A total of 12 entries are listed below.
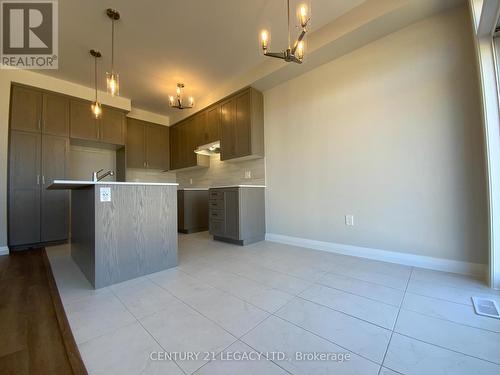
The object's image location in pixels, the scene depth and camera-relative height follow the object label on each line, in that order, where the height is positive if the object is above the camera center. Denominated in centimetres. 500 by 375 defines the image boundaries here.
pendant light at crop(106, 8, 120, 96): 234 +135
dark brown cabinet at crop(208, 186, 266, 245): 321 -34
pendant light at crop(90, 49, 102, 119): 269 +204
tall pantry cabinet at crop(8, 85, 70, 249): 319 +51
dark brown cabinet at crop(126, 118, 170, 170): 483 +121
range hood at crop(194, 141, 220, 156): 419 +93
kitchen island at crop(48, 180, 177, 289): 181 -33
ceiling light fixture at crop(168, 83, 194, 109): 354 +198
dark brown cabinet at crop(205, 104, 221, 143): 416 +142
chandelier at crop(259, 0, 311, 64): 166 +133
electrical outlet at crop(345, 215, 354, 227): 265 -38
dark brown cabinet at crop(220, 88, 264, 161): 352 +115
